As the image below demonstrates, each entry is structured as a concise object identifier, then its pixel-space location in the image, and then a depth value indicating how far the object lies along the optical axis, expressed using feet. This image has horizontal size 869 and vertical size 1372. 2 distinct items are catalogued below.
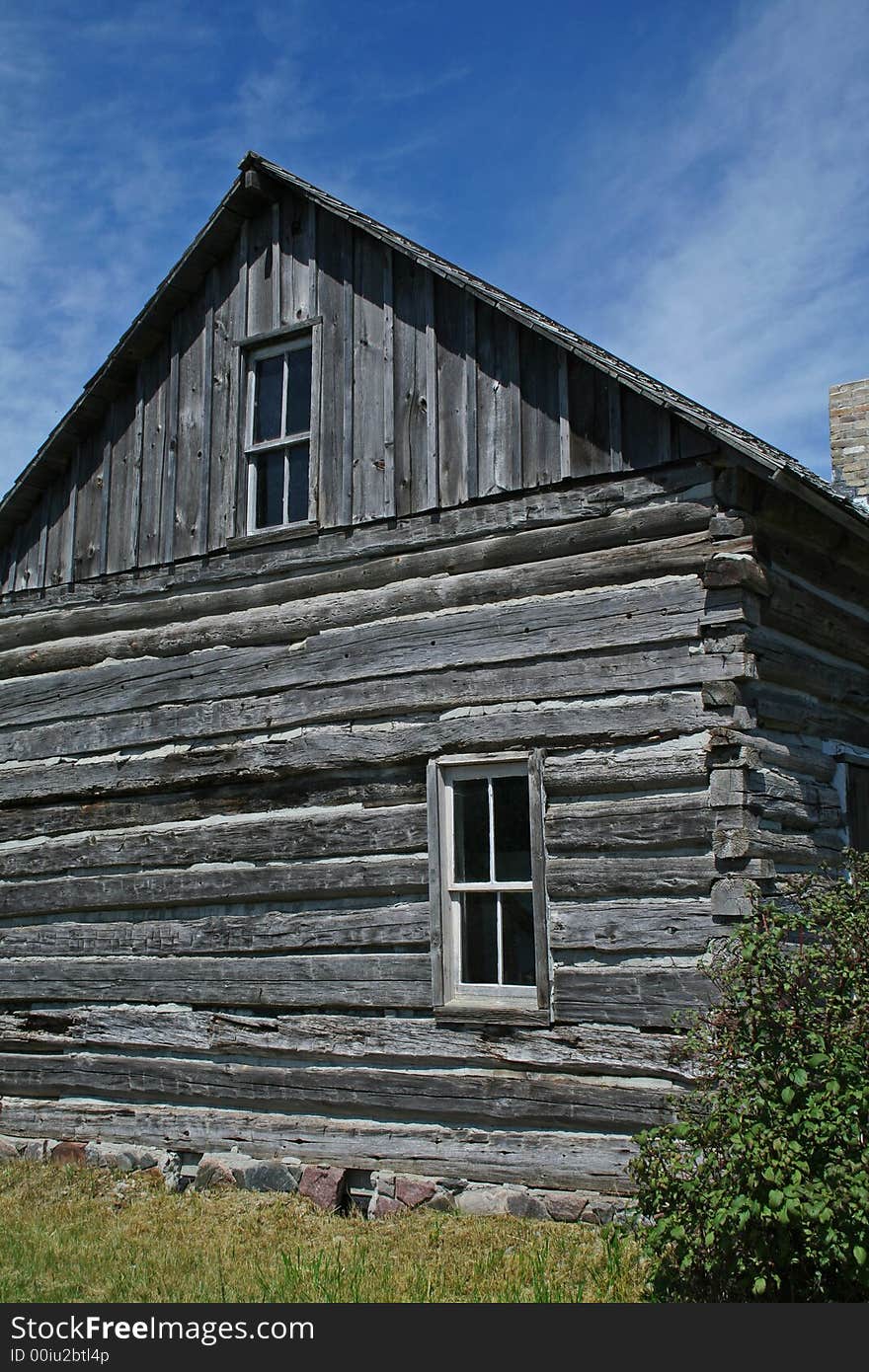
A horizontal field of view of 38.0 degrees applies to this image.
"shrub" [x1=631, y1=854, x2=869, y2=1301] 17.93
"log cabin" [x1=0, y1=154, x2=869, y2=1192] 26.32
